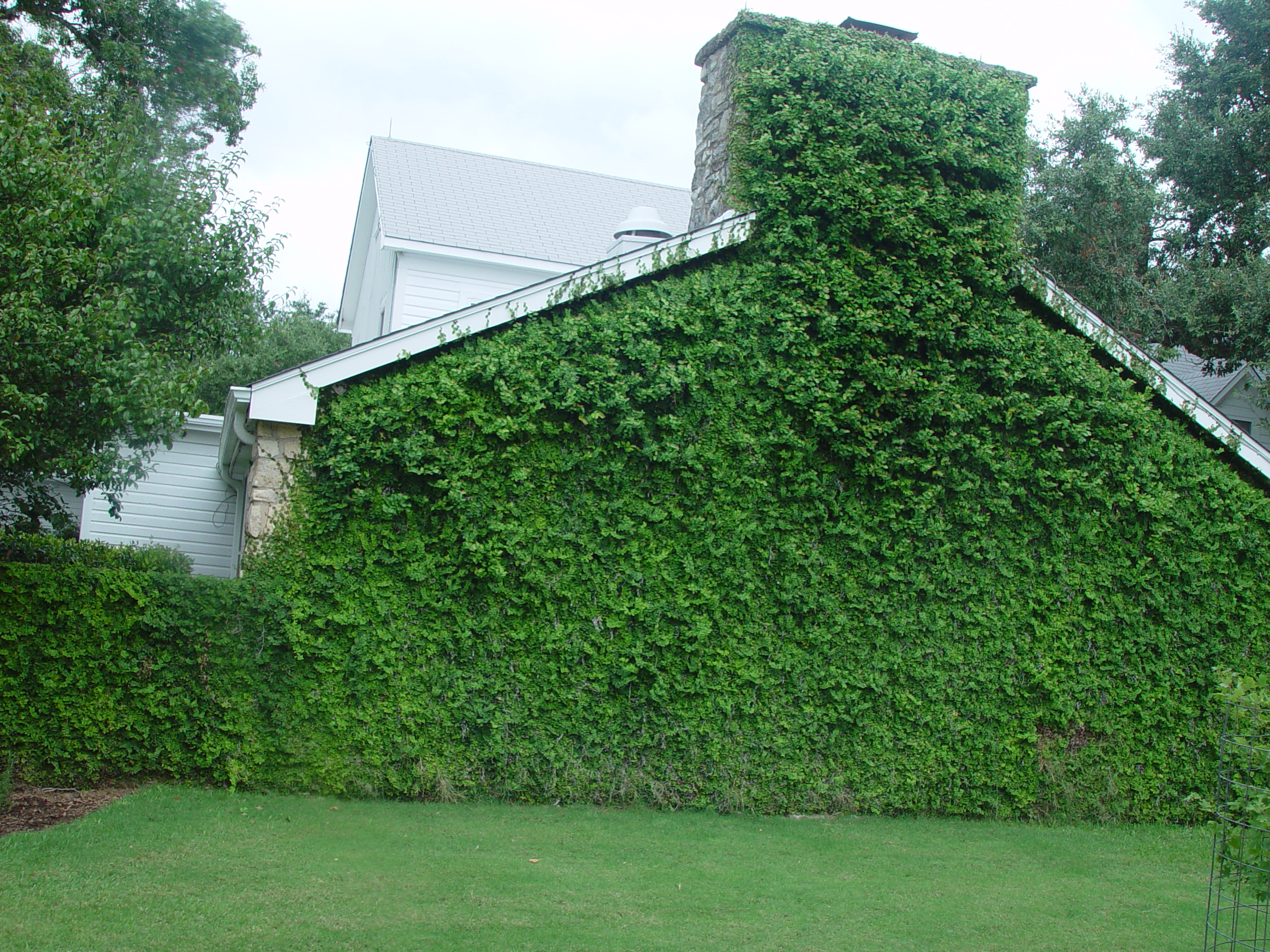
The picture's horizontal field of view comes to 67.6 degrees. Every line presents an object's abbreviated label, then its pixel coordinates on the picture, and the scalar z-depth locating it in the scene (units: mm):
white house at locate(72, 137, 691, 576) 12945
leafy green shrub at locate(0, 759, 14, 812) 6191
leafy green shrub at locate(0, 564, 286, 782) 6730
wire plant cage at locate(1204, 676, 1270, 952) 4086
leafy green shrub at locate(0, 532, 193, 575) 8031
